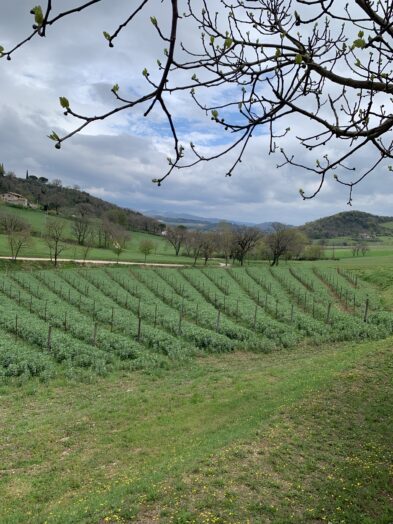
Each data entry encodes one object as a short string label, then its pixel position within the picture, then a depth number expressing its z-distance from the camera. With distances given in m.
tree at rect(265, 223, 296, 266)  73.53
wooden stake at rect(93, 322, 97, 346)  20.76
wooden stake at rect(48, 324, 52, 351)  19.35
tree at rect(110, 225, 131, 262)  78.89
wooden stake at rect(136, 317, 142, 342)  22.54
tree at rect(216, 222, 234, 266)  74.31
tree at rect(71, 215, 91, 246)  77.25
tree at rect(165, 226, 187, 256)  83.38
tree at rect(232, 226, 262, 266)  74.06
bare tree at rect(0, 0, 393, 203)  3.91
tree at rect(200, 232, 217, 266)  72.75
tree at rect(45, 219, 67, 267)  56.07
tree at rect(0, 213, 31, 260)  50.66
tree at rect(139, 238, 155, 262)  65.56
